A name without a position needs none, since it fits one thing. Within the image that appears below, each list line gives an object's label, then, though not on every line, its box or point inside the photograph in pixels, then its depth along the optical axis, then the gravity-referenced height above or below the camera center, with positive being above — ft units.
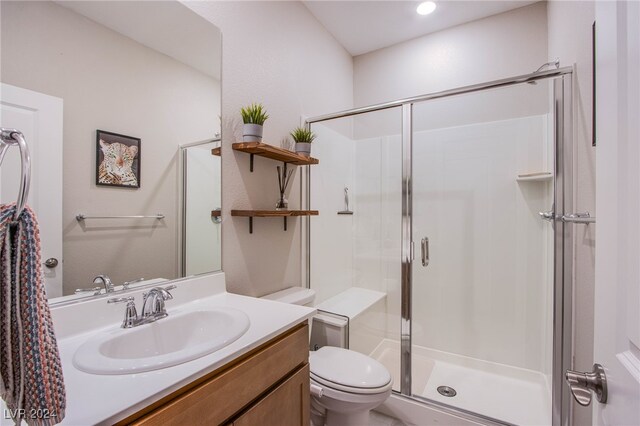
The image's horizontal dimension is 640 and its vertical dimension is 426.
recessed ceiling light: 7.02 +5.05
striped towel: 1.48 -0.64
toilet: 4.45 -2.67
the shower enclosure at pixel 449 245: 6.40 -0.78
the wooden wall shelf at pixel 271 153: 4.85 +1.10
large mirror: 2.93 +0.94
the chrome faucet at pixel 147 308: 3.29 -1.12
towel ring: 1.52 +0.30
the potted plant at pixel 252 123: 4.87 +1.51
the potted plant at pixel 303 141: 6.15 +1.53
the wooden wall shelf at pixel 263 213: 4.91 +0.00
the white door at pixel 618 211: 1.34 +0.02
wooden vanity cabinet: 2.20 -1.64
